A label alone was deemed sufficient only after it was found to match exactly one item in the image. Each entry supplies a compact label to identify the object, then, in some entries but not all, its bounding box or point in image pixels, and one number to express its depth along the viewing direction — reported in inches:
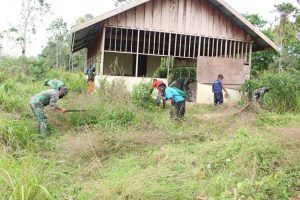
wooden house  466.0
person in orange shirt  467.6
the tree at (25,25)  1217.4
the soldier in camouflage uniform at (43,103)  286.4
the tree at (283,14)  1103.0
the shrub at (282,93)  385.7
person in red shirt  363.6
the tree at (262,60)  747.4
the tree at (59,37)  1450.5
